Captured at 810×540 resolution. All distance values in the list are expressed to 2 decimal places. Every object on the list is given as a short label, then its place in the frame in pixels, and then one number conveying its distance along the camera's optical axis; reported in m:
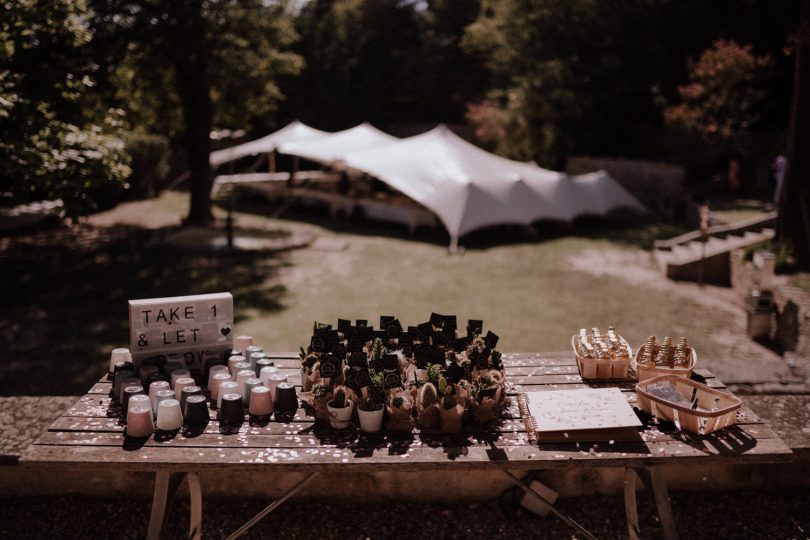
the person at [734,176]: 19.95
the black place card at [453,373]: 3.21
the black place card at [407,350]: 3.64
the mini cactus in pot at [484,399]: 3.18
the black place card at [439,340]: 3.65
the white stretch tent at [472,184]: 16.14
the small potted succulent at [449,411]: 3.12
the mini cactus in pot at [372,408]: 3.10
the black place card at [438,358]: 3.47
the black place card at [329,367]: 3.29
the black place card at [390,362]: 3.31
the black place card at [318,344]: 3.49
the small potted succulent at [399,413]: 3.10
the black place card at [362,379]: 3.18
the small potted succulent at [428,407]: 3.15
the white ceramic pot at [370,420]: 3.09
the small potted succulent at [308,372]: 3.44
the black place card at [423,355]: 3.46
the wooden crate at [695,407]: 3.06
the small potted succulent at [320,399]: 3.21
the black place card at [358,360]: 3.34
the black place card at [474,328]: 3.74
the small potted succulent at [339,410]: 3.13
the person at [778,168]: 16.83
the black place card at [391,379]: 3.18
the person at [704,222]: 11.28
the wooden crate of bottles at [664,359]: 3.56
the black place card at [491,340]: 3.54
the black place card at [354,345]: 3.54
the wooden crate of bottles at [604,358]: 3.72
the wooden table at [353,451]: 2.86
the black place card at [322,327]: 3.61
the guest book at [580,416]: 3.04
